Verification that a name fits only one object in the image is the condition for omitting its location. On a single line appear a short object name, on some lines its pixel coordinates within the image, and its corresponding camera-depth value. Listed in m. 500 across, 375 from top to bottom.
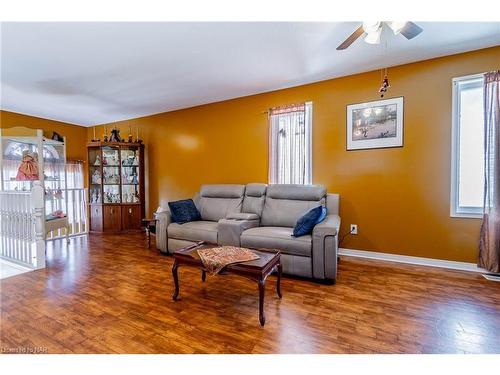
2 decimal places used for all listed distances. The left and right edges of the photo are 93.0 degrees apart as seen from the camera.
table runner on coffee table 1.82
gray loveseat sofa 2.38
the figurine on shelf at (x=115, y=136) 4.81
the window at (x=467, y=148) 2.61
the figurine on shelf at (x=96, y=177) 4.86
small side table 3.80
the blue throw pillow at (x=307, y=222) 2.49
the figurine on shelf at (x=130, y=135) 4.88
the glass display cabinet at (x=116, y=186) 4.73
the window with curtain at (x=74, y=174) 5.16
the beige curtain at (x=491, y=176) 2.44
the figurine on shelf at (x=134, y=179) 4.93
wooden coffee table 1.72
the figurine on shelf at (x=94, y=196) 4.85
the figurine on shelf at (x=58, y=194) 4.23
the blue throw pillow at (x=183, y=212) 3.41
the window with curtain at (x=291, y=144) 3.46
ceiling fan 1.73
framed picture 2.92
